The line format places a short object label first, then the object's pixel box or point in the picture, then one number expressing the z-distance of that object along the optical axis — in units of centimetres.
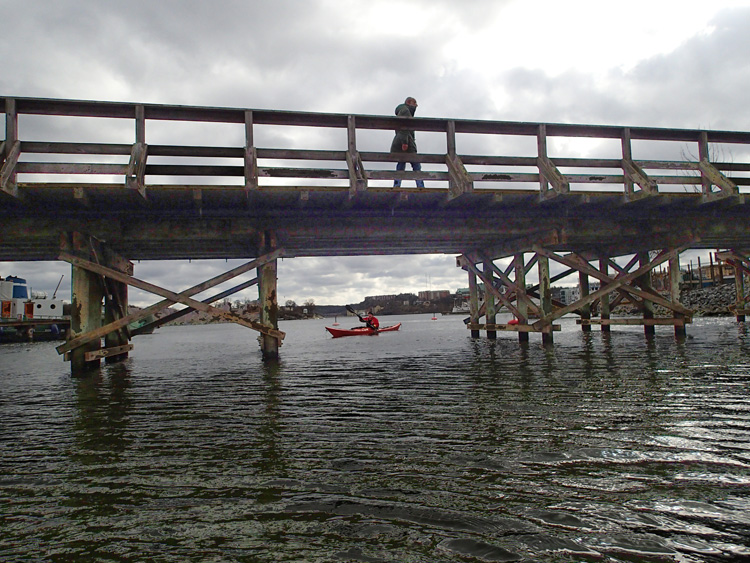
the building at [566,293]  13323
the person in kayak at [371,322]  3453
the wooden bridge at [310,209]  1015
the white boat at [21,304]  4581
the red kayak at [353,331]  3466
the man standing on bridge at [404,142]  1216
